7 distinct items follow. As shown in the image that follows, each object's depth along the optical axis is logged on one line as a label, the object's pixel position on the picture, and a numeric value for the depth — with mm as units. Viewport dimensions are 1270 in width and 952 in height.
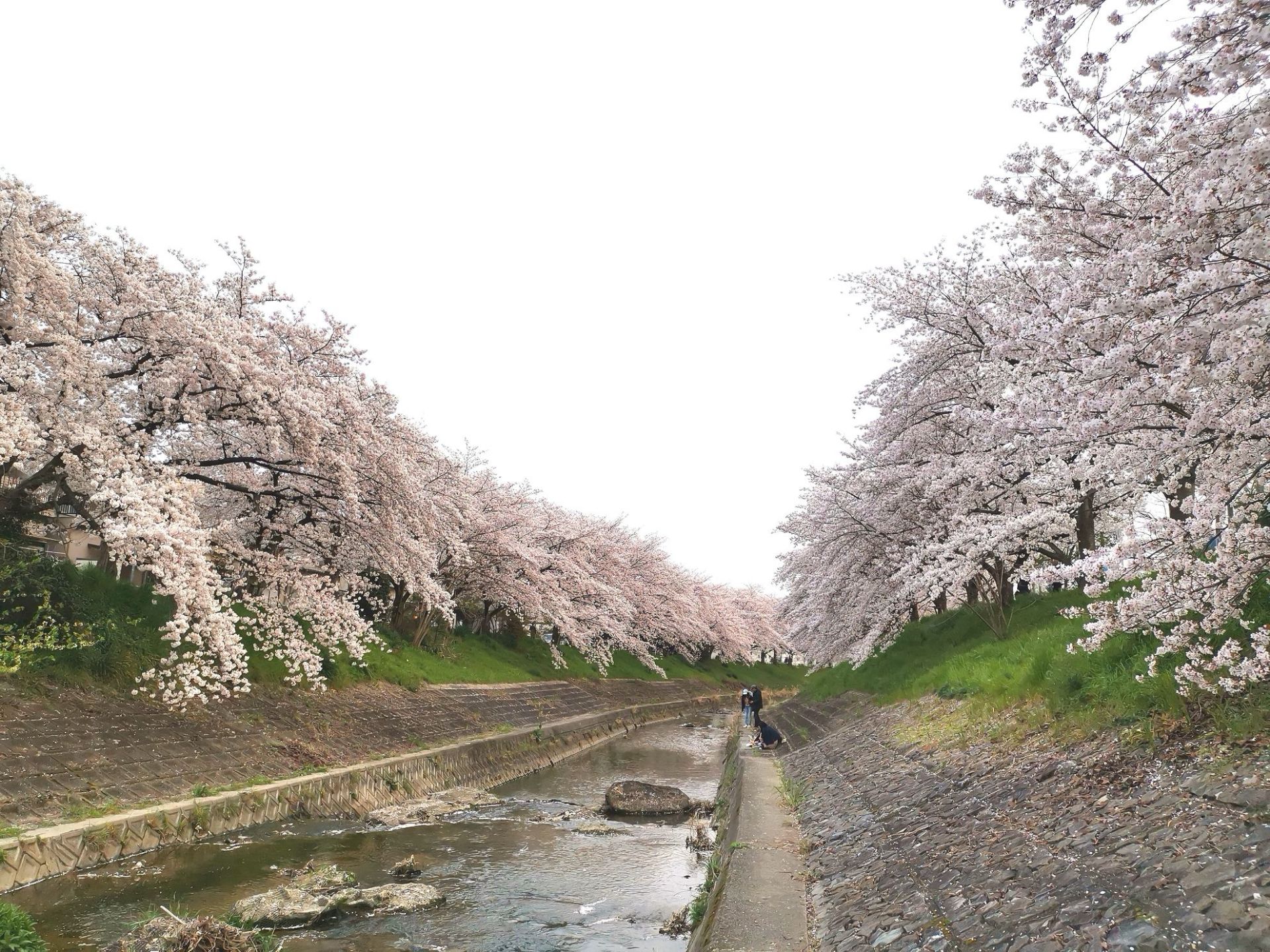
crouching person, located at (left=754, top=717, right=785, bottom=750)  21844
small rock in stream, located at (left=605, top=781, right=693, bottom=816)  17234
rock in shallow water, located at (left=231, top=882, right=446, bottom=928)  8828
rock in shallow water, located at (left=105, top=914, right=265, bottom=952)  6504
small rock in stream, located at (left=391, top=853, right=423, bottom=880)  11203
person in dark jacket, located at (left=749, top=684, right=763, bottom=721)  26933
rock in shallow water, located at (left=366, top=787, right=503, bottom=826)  14820
